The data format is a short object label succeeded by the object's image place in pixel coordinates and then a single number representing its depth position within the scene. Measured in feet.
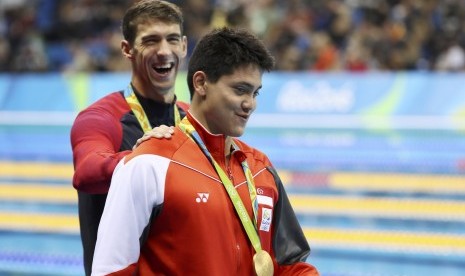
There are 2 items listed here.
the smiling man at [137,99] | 20.52
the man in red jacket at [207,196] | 15.78
